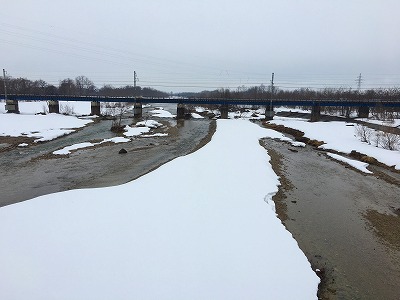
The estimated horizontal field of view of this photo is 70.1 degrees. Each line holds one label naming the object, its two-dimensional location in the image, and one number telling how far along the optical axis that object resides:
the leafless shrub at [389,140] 26.42
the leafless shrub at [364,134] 30.17
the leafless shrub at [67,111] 68.13
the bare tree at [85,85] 146.15
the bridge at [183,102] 62.97
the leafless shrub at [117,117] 40.11
